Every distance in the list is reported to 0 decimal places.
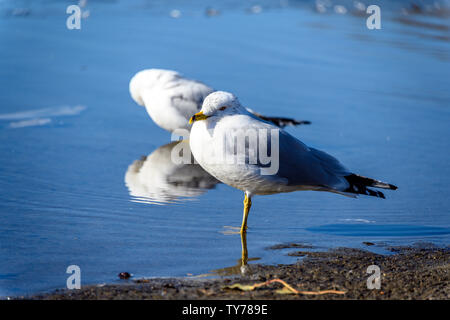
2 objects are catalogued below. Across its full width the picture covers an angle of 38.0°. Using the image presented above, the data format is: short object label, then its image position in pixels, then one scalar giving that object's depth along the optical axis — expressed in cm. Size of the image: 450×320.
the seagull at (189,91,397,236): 414
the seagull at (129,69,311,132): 679
